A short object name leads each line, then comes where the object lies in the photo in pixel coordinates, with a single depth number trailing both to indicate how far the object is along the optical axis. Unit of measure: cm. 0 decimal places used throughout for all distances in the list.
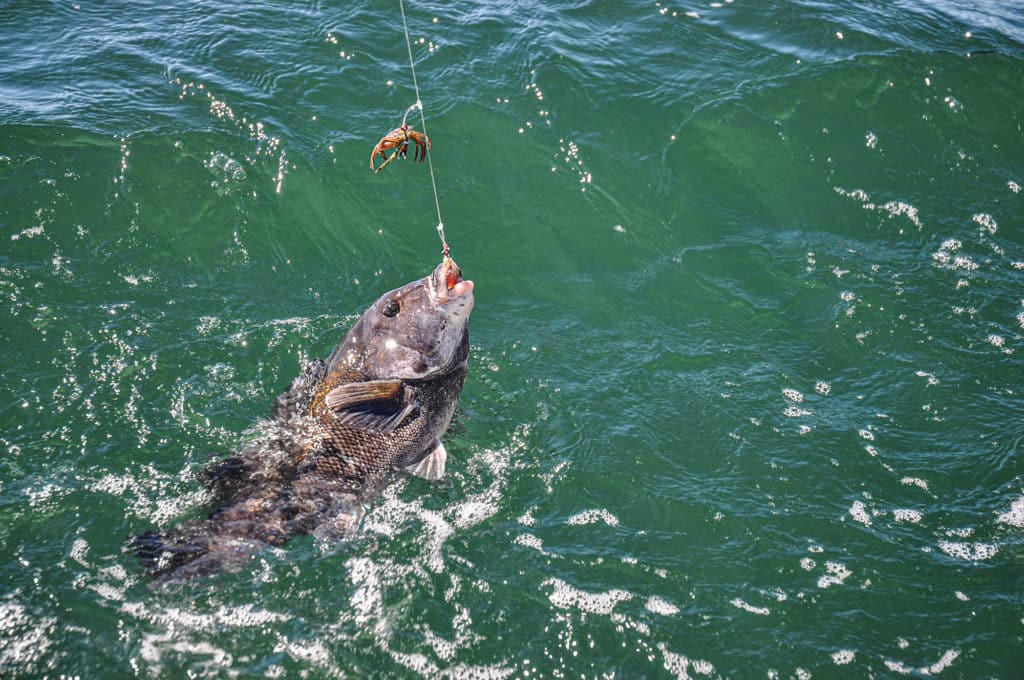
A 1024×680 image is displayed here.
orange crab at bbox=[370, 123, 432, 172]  633
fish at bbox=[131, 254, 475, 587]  572
